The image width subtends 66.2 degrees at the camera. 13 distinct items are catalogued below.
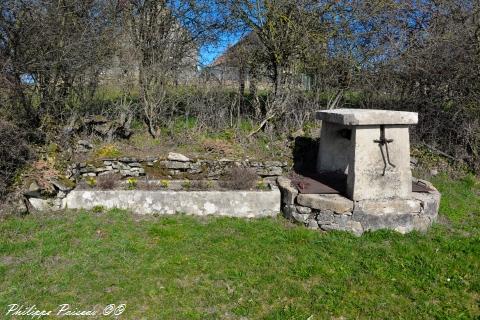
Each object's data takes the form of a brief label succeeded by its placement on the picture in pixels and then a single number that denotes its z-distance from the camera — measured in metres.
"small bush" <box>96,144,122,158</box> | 6.45
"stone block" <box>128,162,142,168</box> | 6.40
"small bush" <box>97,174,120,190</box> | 5.82
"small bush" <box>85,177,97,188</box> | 5.98
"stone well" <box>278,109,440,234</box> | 4.93
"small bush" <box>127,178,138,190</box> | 5.95
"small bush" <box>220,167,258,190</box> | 5.89
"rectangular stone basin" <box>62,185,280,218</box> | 5.58
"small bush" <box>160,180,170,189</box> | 6.00
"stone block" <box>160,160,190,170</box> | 6.43
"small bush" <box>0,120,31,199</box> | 5.63
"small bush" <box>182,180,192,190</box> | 5.98
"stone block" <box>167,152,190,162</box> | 6.46
